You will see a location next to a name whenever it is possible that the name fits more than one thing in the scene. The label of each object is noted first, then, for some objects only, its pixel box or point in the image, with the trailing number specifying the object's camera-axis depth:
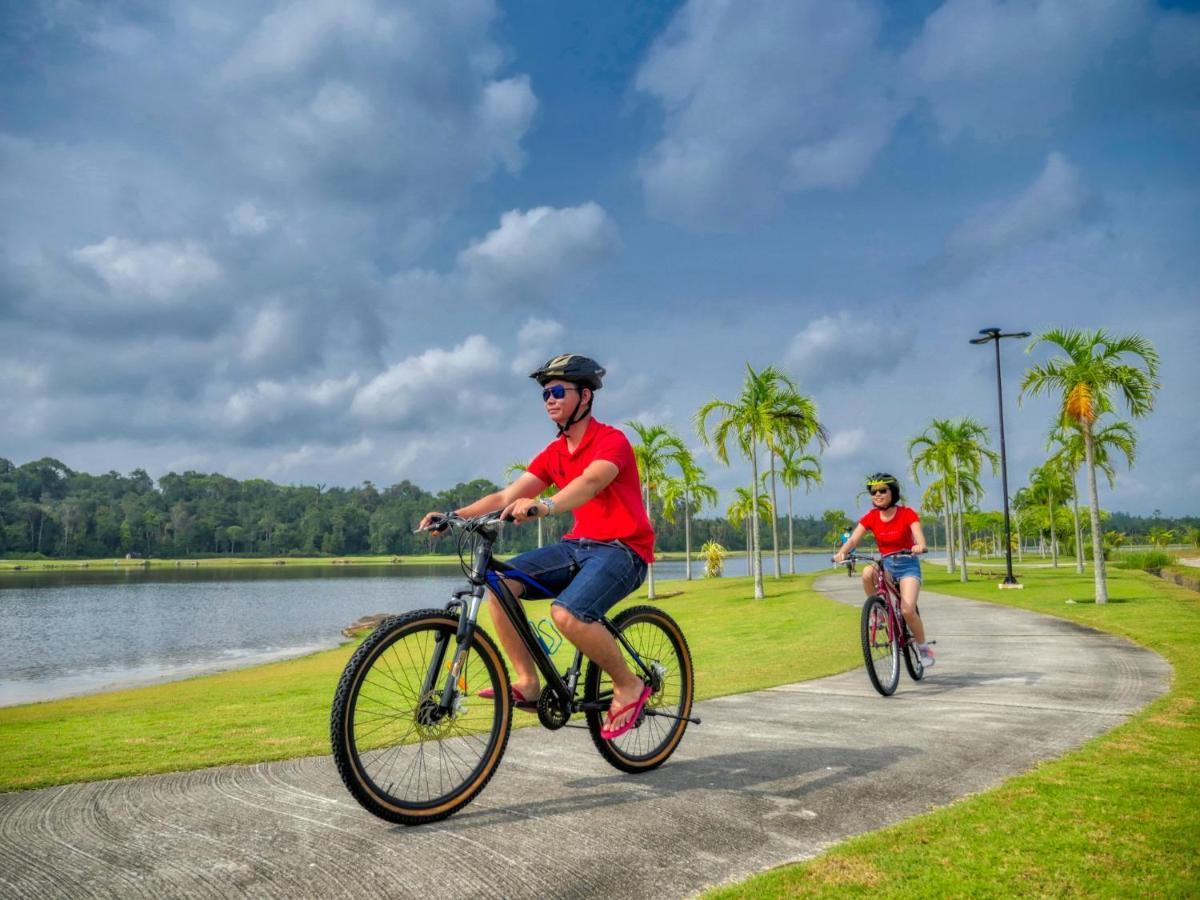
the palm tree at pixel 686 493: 45.75
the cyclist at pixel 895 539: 8.94
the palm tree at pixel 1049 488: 55.56
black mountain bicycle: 3.75
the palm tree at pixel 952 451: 43.69
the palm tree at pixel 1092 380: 21.62
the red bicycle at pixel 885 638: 8.30
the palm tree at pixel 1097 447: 26.81
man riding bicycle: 4.37
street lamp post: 32.23
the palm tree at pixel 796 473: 53.06
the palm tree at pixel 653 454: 38.94
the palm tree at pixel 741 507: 54.41
